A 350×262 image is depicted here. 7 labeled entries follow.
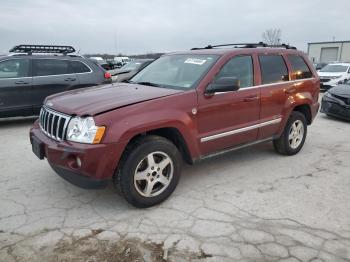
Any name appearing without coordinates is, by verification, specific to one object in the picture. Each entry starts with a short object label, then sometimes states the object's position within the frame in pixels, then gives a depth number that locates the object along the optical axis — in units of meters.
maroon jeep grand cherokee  3.27
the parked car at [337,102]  8.61
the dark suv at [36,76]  7.35
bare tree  60.97
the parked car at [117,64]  33.41
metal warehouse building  53.25
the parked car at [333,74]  16.14
